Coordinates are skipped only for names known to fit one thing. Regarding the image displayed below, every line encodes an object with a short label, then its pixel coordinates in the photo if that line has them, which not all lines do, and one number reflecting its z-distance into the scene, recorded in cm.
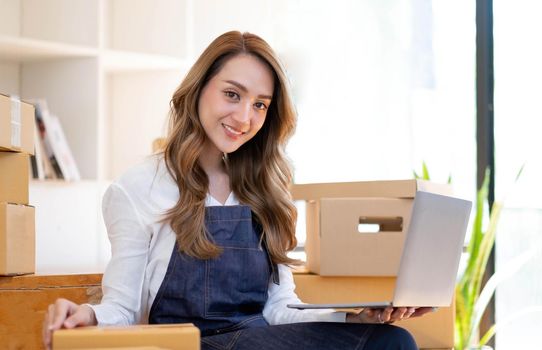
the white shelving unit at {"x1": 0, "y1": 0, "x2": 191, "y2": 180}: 419
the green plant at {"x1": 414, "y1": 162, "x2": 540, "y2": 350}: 439
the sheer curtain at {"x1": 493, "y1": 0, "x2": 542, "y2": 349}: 457
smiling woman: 261
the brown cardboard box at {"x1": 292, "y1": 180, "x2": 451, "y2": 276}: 321
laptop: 245
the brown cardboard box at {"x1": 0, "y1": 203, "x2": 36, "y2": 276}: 284
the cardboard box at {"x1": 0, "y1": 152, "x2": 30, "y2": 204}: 288
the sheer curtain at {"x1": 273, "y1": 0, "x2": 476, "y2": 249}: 474
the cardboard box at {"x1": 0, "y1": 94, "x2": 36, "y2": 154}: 283
